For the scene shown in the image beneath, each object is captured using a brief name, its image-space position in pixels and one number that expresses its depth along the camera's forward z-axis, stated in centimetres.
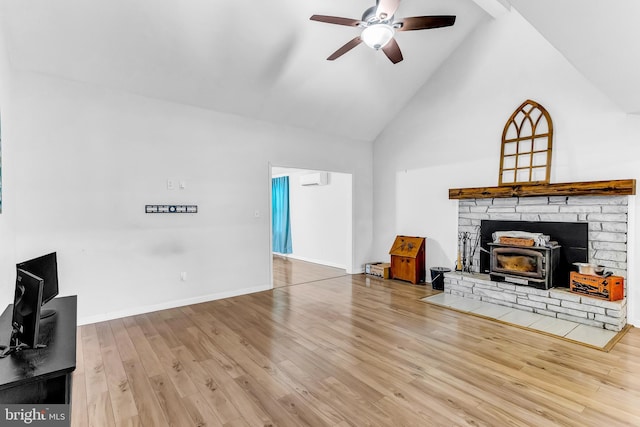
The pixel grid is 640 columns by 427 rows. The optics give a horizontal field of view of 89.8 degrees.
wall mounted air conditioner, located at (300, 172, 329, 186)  696
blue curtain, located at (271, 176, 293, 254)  829
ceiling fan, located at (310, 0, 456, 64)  263
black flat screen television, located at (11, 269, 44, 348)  164
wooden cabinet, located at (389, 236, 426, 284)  531
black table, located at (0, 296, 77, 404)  141
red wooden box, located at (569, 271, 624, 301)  338
